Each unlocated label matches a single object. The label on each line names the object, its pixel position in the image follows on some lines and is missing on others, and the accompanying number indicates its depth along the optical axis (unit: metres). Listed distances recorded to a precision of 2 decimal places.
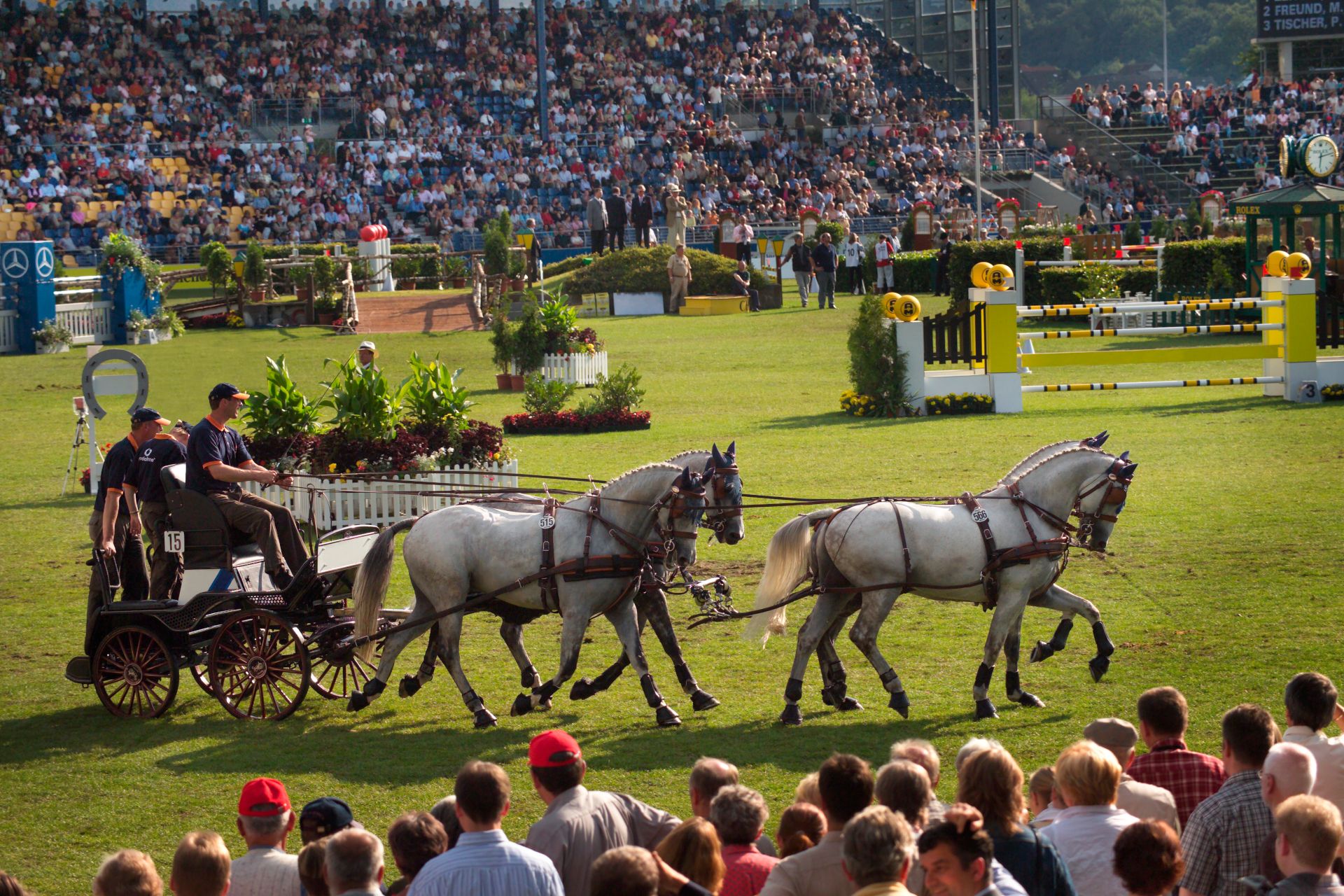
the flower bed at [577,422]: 40.22
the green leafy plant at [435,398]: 29.81
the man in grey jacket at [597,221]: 78.56
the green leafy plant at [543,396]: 40.87
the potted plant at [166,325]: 62.81
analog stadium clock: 54.19
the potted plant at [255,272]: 67.81
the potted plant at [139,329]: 61.72
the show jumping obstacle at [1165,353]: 40.28
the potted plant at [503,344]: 47.97
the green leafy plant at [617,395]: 40.66
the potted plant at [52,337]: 60.69
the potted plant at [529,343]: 47.75
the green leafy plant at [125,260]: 63.37
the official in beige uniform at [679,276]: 69.12
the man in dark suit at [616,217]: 77.69
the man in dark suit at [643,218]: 78.69
